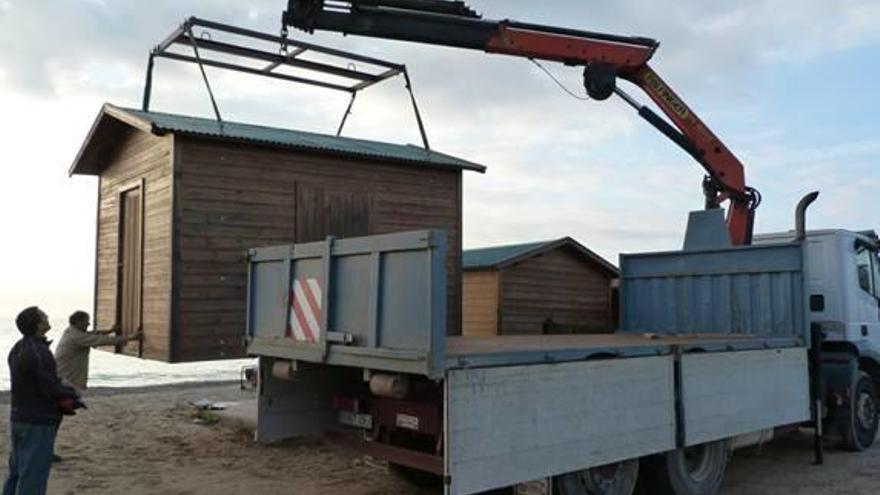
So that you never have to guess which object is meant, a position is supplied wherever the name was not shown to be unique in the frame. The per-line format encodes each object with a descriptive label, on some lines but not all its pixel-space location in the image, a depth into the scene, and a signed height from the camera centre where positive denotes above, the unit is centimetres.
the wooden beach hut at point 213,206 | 1043 +164
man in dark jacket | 621 -69
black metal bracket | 1062 +377
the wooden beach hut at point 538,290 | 1791 +67
